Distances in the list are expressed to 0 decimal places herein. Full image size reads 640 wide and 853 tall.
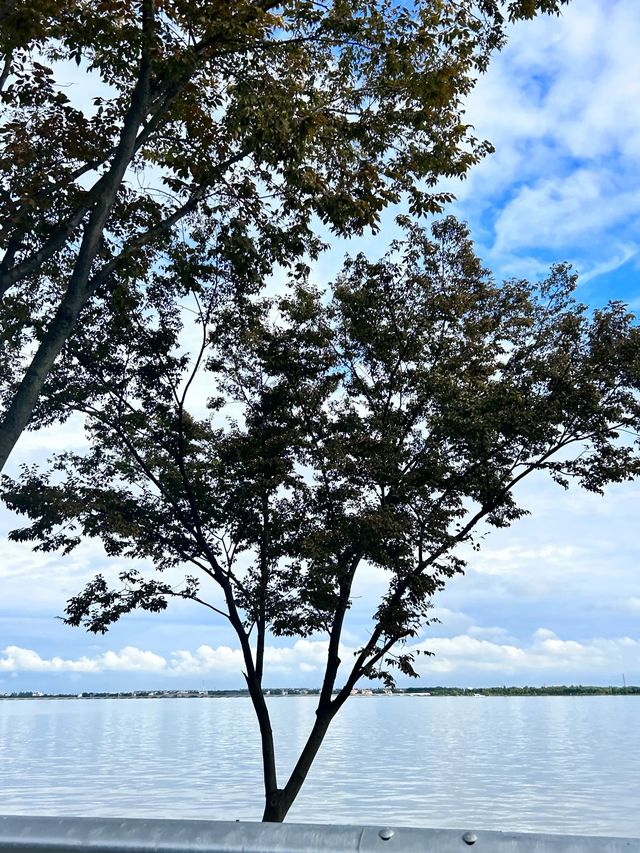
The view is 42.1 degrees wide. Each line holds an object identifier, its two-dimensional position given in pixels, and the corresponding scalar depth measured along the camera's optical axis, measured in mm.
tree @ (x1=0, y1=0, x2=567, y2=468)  9547
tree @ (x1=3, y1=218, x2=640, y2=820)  15711
